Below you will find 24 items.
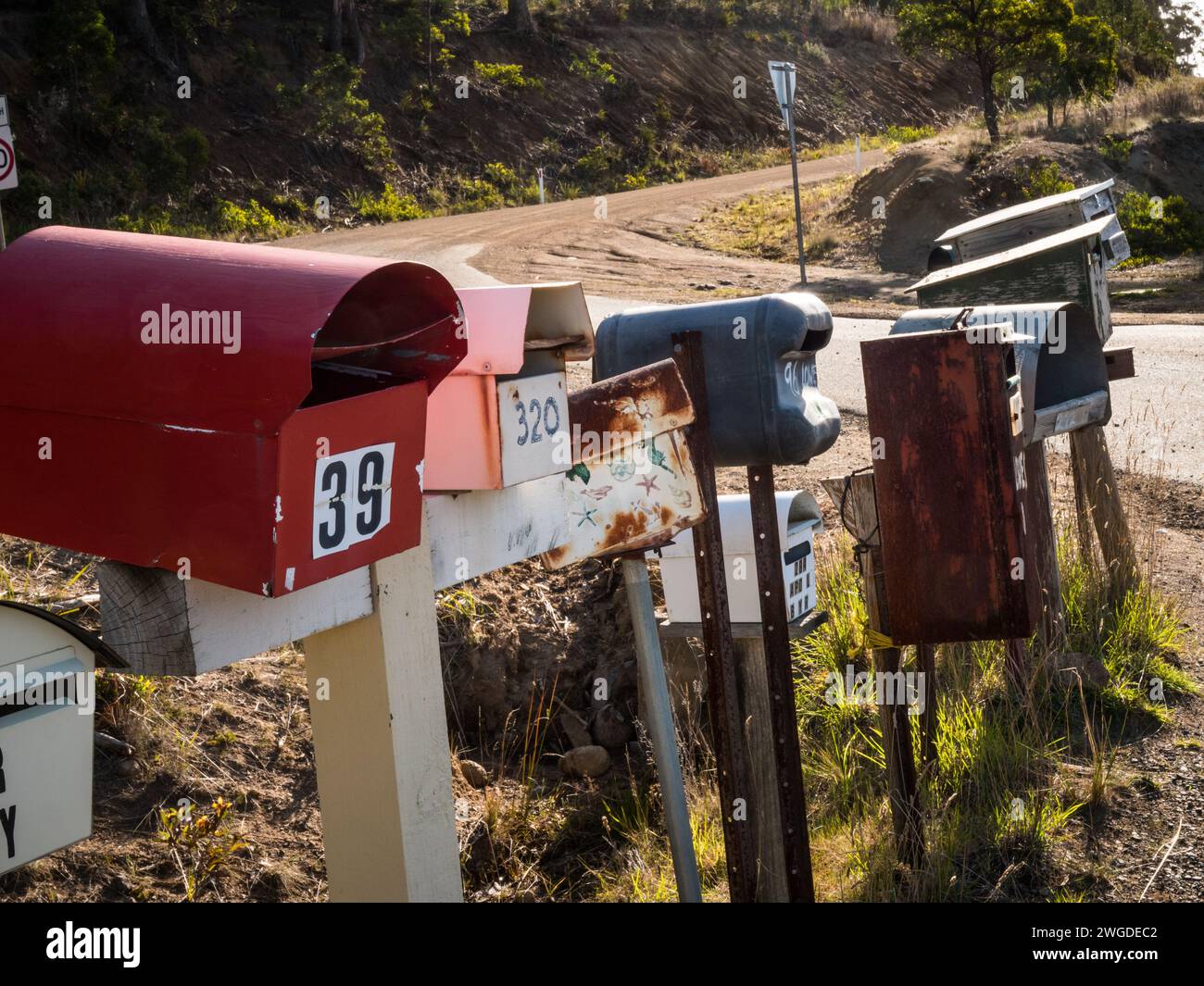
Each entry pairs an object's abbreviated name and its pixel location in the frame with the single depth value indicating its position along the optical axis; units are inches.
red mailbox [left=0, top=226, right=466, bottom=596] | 93.1
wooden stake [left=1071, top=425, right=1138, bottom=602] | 332.2
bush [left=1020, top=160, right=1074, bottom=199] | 1288.1
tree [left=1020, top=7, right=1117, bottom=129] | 1626.5
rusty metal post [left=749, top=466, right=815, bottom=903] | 194.9
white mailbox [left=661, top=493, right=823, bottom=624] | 262.5
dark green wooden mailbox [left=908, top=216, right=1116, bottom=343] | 332.8
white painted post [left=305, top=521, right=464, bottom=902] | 119.0
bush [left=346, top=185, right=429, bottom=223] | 1628.9
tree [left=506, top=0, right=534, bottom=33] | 2341.3
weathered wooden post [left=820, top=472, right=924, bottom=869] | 226.1
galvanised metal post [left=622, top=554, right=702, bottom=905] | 157.1
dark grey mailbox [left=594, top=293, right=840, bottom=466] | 183.0
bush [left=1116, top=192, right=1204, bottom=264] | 1205.7
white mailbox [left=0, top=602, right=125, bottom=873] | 90.5
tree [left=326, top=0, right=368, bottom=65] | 2005.4
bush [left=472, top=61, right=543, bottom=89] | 2177.7
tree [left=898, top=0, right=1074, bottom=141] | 1526.8
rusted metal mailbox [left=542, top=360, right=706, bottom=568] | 147.8
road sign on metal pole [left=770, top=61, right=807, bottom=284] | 960.3
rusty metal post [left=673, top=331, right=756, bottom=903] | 179.0
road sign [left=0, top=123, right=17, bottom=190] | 562.6
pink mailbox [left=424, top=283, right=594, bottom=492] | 124.0
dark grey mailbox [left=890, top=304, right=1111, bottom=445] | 241.0
